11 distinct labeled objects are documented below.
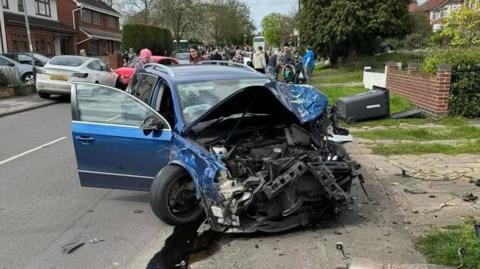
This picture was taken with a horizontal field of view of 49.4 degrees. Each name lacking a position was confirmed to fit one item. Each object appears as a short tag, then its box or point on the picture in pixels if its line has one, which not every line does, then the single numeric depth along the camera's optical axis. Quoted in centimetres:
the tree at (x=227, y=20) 7738
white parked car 1772
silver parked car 2148
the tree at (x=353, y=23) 3098
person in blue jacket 1910
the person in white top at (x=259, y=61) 2047
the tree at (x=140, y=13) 6112
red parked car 1510
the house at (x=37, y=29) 3534
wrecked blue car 498
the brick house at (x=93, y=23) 4918
